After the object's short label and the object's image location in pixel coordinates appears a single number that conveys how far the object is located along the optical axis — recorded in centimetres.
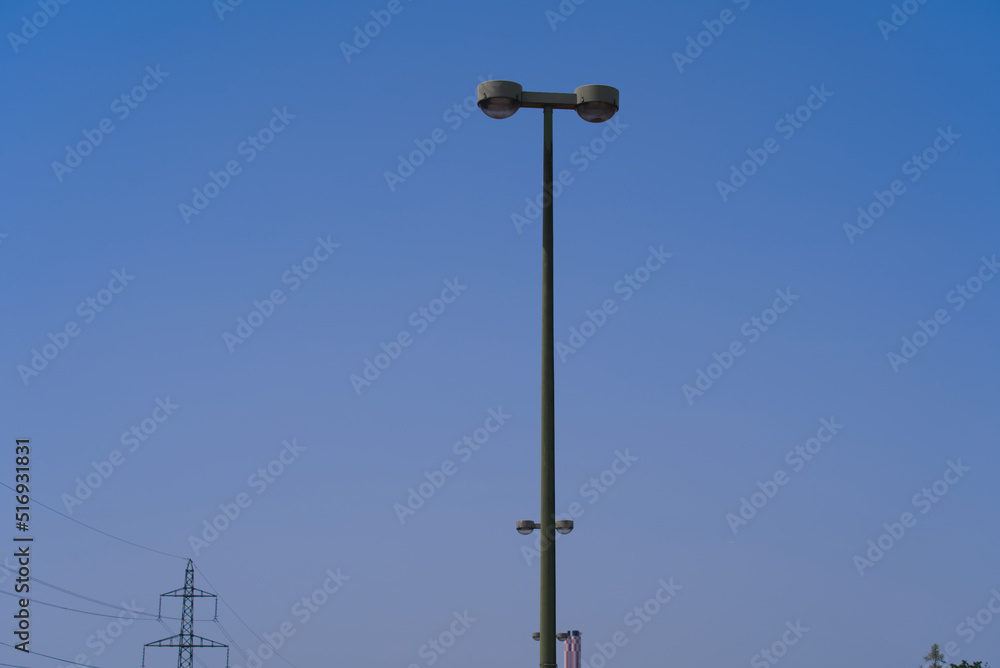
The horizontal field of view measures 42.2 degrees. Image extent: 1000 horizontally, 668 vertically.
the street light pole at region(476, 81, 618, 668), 1619
